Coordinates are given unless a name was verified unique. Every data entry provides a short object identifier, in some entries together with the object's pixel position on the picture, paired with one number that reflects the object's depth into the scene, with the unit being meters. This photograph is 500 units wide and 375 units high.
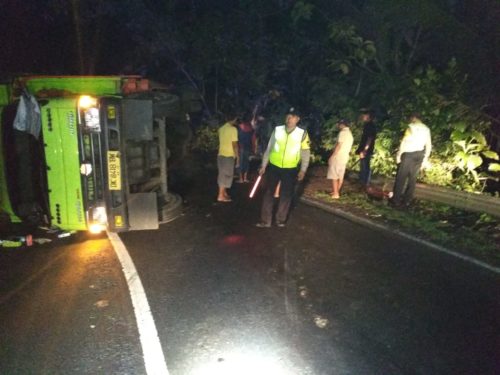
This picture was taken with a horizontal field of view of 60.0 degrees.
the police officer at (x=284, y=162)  6.80
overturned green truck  6.30
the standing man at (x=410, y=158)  7.78
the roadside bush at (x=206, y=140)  17.44
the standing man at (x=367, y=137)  9.30
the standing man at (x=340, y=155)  8.62
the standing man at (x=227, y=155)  8.77
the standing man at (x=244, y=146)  10.98
